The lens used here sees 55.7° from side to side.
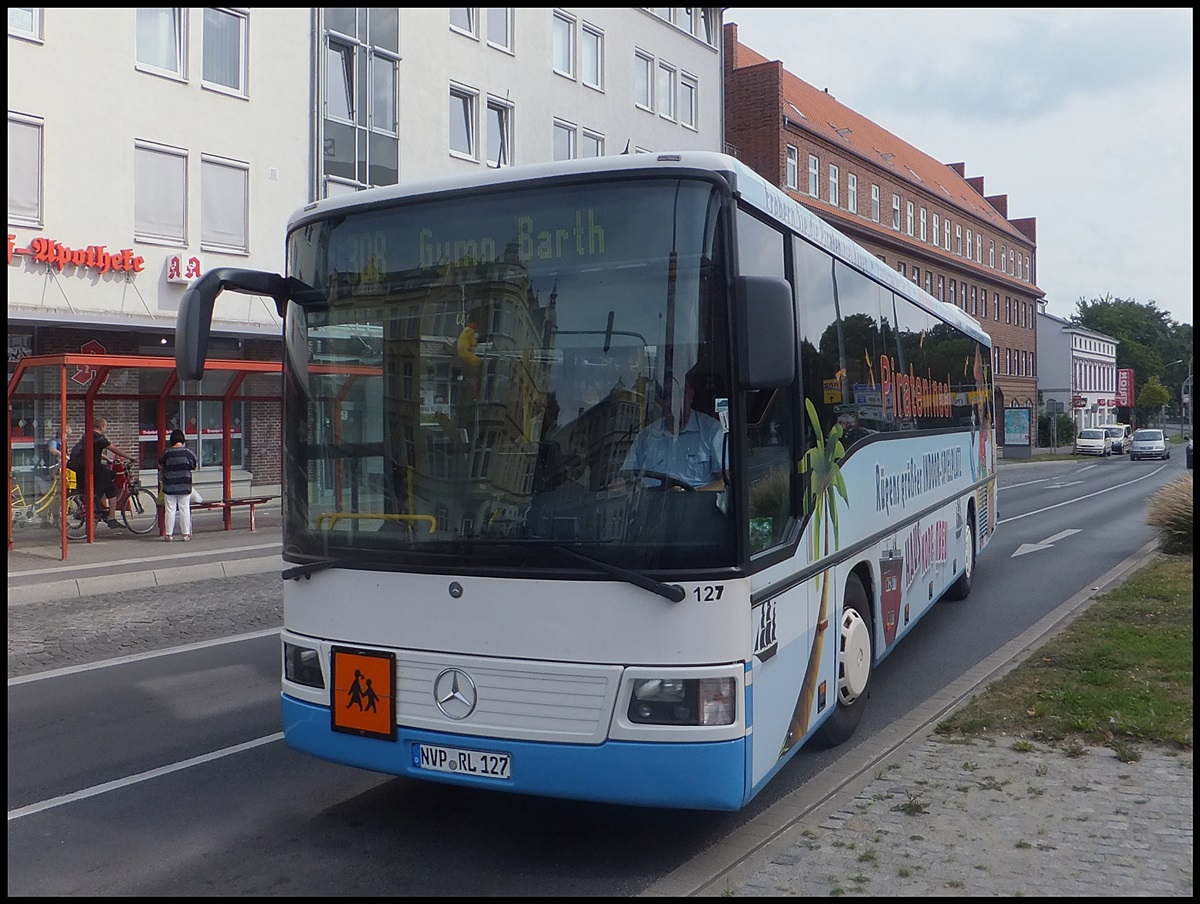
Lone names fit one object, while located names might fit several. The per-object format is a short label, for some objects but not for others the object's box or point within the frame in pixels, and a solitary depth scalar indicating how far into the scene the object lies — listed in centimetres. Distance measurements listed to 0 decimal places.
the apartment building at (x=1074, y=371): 9438
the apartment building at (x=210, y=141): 2036
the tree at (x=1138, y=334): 12781
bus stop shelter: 1633
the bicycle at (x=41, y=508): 1945
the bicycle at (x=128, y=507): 1900
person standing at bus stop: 1792
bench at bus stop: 1897
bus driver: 454
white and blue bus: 451
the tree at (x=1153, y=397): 10238
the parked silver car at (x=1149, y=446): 6224
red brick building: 4853
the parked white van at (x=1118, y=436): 6894
